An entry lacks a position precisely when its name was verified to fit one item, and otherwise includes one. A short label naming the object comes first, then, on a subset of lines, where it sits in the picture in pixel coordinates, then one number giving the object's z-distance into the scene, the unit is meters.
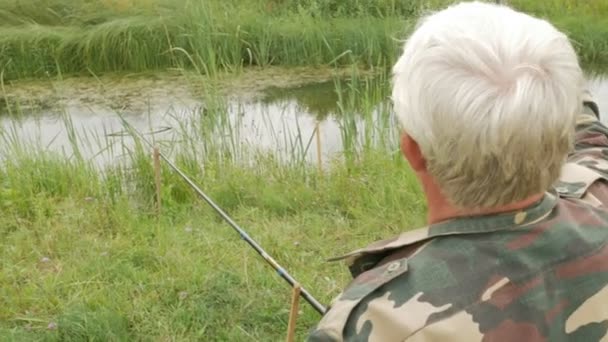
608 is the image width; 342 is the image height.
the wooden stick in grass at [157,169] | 3.12
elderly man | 0.89
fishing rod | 1.68
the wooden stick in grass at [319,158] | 3.82
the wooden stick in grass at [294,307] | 1.54
